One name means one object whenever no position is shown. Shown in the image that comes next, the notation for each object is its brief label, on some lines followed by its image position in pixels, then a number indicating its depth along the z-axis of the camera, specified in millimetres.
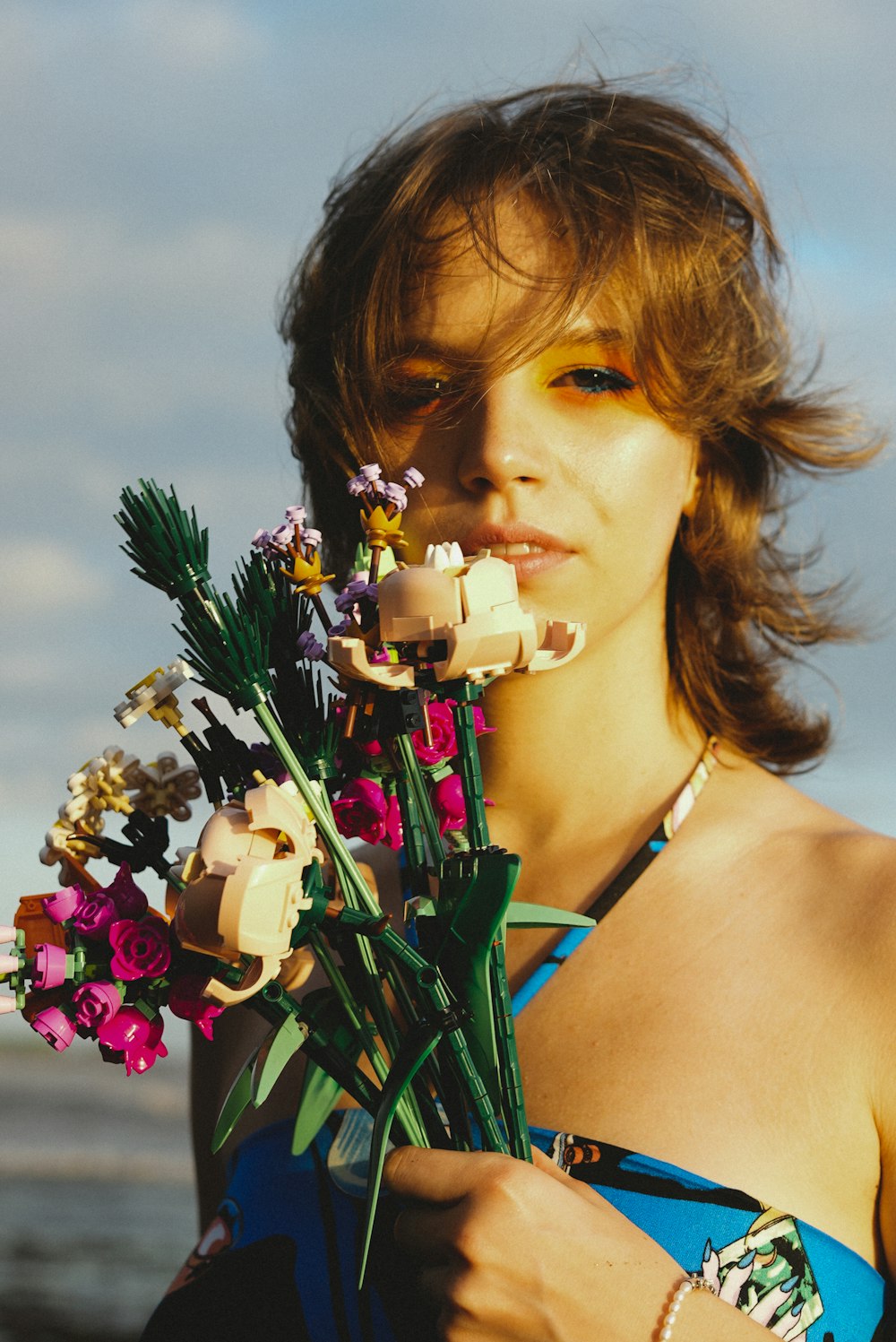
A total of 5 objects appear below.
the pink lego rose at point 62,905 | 648
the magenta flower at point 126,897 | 650
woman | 746
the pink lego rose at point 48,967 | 637
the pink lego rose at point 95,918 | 645
